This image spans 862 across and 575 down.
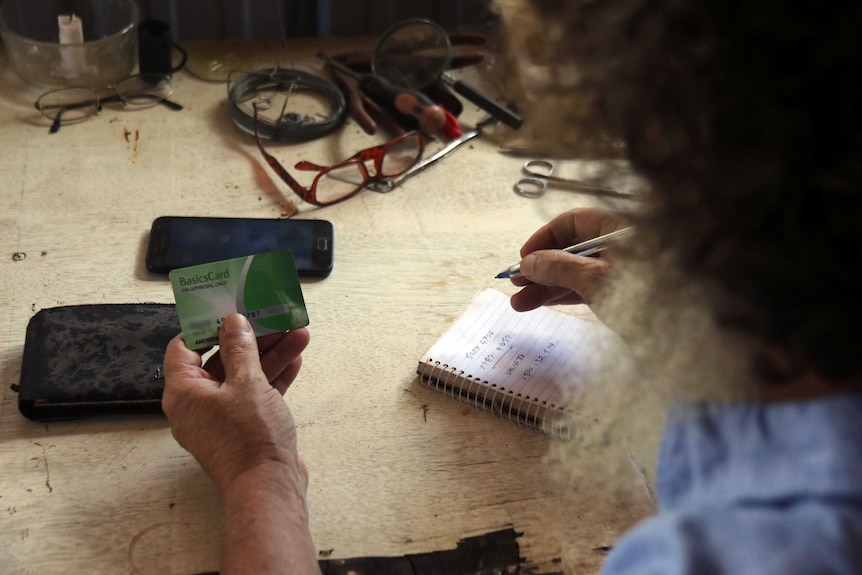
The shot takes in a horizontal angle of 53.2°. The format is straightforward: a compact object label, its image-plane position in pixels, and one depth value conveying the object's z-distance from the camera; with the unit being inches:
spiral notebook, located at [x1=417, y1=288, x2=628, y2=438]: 36.1
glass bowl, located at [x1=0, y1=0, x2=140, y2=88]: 52.9
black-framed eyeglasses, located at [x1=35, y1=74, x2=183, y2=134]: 51.8
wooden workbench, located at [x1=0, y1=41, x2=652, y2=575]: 31.3
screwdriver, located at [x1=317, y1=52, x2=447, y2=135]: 52.7
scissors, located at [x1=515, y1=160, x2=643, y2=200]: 49.4
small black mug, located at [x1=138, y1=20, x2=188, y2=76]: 55.1
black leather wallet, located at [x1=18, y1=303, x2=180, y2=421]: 34.2
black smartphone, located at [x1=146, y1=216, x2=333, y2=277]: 42.2
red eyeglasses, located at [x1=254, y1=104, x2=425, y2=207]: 47.7
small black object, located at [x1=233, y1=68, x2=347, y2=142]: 51.9
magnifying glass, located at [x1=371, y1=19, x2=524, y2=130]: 55.4
